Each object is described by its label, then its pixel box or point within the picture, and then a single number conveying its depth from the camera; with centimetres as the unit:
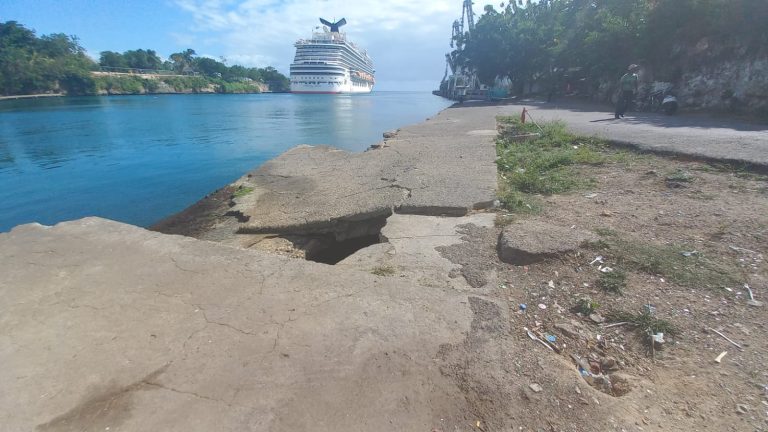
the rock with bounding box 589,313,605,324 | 240
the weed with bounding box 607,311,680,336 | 224
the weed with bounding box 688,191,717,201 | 405
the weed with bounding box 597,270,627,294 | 264
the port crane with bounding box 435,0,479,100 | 3297
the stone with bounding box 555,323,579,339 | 230
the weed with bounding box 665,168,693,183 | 465
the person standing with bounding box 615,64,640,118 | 1056
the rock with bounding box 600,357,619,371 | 210
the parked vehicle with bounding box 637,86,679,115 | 1123
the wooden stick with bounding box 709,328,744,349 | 208
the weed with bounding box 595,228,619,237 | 335
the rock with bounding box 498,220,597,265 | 308
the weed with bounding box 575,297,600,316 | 248
